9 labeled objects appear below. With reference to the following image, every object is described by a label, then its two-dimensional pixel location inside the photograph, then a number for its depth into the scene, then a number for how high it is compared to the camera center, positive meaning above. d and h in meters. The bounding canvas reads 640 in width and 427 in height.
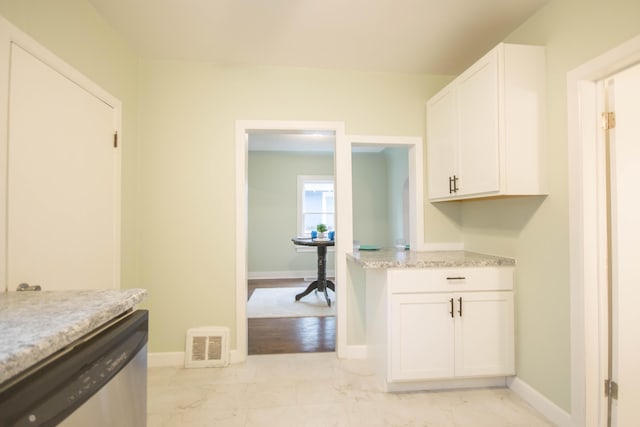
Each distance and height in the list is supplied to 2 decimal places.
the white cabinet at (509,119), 1.70 +0.61
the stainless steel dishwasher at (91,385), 0.49 -0.35
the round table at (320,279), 4.18 -0.93
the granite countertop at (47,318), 0.51 -0.25
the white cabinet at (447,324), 1.86 -0.71
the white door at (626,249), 1.43 -0.16
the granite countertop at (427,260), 1.88 -0.29
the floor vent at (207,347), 2.27 -1.05
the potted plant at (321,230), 4.38 -0.20
